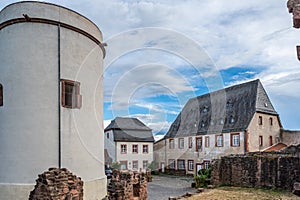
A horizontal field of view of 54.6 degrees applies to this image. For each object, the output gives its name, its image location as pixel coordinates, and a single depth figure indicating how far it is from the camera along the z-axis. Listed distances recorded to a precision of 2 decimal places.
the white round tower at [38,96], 11.41
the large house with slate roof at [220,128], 25.11
